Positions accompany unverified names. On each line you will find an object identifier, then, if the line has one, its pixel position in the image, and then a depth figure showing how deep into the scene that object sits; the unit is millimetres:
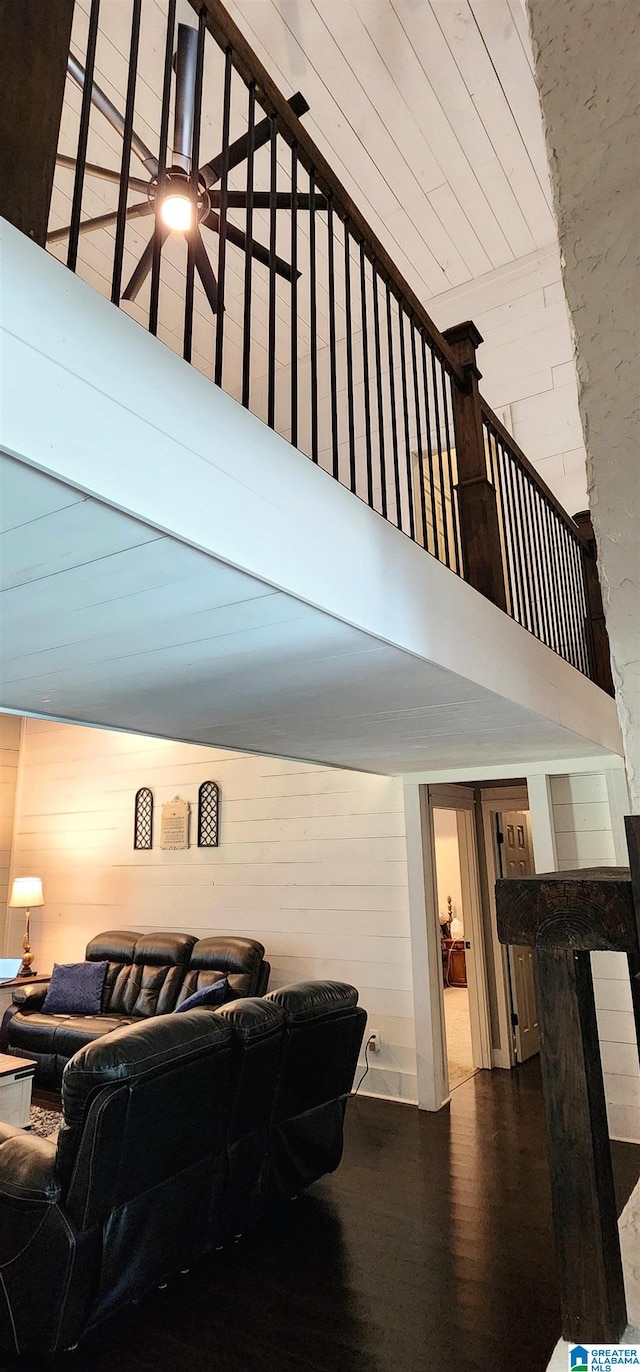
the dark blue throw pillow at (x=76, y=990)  5492
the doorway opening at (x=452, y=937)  6809
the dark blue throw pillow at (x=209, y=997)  4281
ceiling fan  2480
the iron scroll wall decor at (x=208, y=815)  5934
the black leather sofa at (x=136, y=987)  5102
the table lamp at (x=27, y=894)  6469
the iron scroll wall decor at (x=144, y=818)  6312
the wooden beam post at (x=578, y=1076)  916
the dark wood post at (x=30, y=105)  1076
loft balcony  1113
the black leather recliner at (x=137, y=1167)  2213
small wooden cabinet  9562
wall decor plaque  6082
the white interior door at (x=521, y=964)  5715
